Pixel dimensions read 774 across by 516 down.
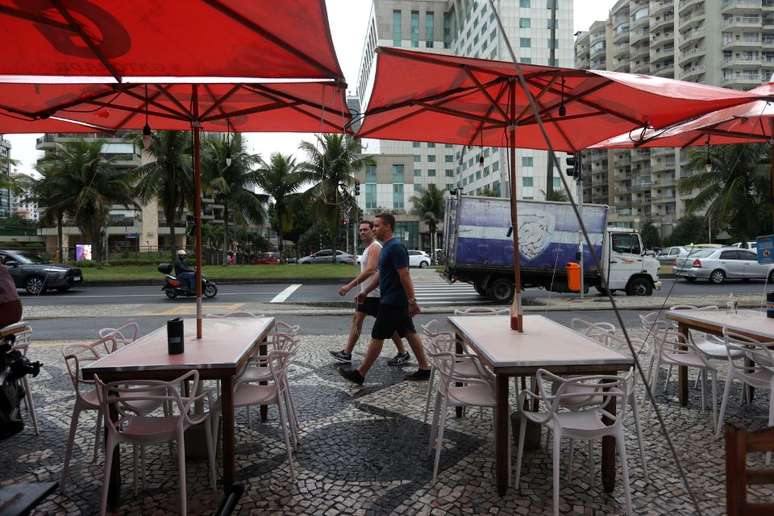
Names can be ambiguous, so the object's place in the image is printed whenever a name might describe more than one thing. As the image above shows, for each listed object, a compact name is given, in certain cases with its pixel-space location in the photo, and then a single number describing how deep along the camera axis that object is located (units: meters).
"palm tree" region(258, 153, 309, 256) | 33.91
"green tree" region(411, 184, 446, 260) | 56.16
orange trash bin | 13.44
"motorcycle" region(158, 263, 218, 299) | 15.18
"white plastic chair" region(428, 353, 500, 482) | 3.35
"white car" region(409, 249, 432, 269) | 33.66
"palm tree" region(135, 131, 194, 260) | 26.83
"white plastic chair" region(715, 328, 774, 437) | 3.77
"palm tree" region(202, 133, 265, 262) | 30.05
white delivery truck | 13.98
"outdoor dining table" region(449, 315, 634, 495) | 3.12
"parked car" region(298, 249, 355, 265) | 38.59
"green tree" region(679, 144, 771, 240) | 25.77
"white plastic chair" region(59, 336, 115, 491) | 3.31
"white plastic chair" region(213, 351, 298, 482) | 3.46
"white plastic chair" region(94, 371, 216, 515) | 2.84
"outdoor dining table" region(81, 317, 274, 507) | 3.09
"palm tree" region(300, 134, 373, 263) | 31.62
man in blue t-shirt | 5.22
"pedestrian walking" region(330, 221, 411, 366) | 6.10
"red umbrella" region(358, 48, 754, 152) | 3.74
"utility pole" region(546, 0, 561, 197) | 18.46
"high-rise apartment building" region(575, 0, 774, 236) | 57.22
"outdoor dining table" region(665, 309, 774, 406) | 4.30
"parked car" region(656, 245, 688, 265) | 35.62
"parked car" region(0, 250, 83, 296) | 16.23
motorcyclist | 15.17
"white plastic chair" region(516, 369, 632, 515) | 2.88
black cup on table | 3.42
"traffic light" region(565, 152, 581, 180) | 12.77
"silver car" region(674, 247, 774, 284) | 19.73
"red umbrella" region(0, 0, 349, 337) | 2.59
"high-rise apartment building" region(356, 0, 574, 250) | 62.53
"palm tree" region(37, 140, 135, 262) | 29.66
